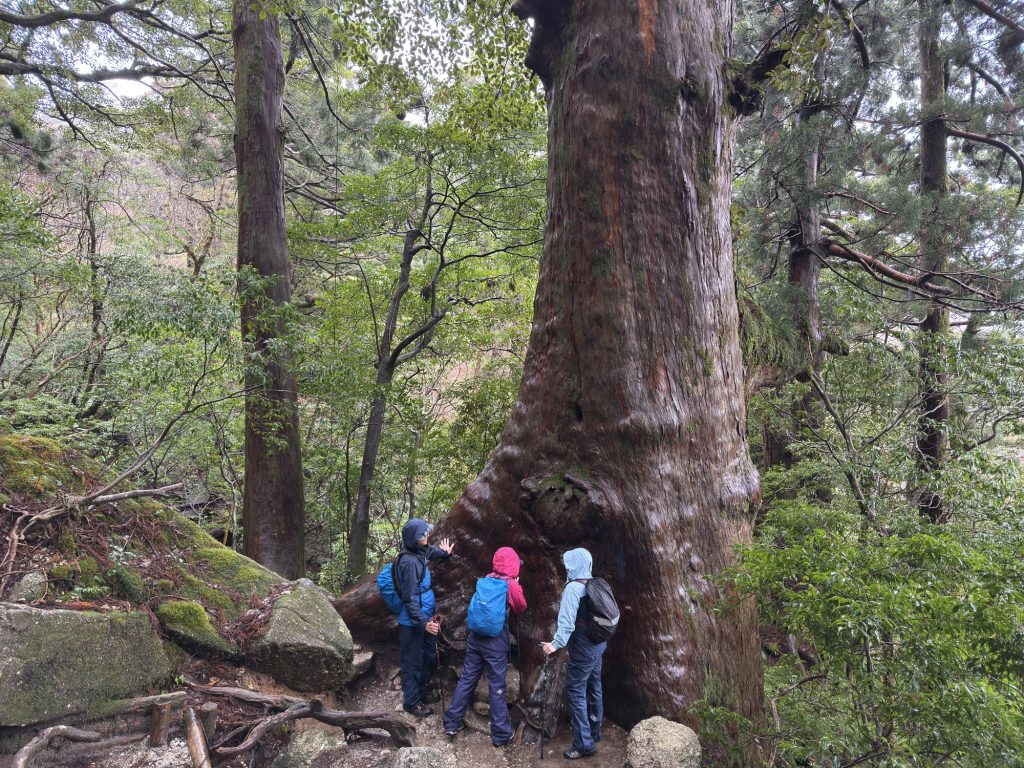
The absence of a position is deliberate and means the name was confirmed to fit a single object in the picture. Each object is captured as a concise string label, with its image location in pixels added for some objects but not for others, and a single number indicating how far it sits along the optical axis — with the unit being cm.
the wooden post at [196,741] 283
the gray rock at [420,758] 329
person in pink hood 401
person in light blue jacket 371
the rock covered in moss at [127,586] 363
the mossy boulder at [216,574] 420
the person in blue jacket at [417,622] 436
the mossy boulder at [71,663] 266
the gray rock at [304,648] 389
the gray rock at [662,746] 325
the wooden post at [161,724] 300
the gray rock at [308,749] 335
